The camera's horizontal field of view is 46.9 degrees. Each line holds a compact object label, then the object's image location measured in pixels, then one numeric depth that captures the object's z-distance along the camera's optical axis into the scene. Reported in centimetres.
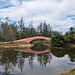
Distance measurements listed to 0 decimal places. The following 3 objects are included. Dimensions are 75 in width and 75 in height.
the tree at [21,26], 4620
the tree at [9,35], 2902
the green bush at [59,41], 2621
